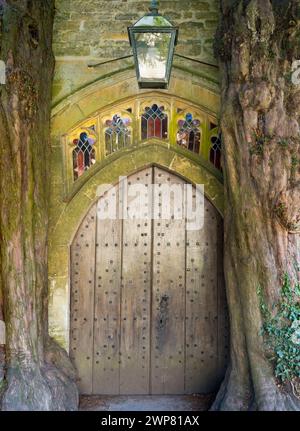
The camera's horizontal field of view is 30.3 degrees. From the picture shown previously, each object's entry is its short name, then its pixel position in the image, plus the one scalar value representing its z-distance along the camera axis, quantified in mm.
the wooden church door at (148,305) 5301
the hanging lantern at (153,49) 3783
